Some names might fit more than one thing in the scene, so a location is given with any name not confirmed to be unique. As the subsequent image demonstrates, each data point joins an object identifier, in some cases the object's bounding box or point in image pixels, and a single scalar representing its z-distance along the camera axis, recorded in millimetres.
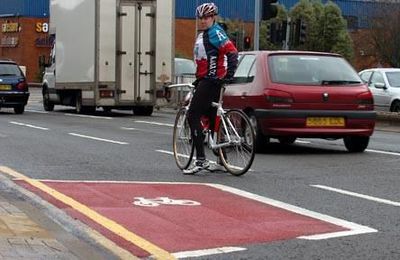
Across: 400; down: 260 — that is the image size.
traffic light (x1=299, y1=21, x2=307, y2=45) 27656
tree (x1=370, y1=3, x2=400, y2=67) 49375
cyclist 9148
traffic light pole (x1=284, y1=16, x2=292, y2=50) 26562
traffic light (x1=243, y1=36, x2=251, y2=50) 31328
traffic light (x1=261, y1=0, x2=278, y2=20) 24641
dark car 23641
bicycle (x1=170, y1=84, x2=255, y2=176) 9172
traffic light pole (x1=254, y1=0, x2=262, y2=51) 26453
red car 11391
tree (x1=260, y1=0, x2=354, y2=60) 55469
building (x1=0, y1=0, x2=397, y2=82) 61781
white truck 21922
